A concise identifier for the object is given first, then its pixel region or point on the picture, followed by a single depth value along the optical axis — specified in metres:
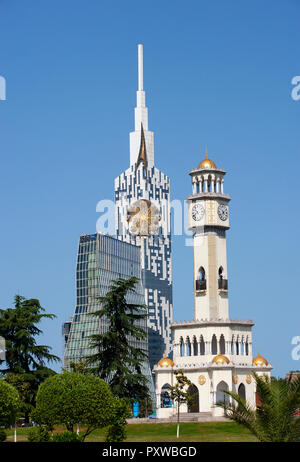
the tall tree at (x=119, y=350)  86.94
